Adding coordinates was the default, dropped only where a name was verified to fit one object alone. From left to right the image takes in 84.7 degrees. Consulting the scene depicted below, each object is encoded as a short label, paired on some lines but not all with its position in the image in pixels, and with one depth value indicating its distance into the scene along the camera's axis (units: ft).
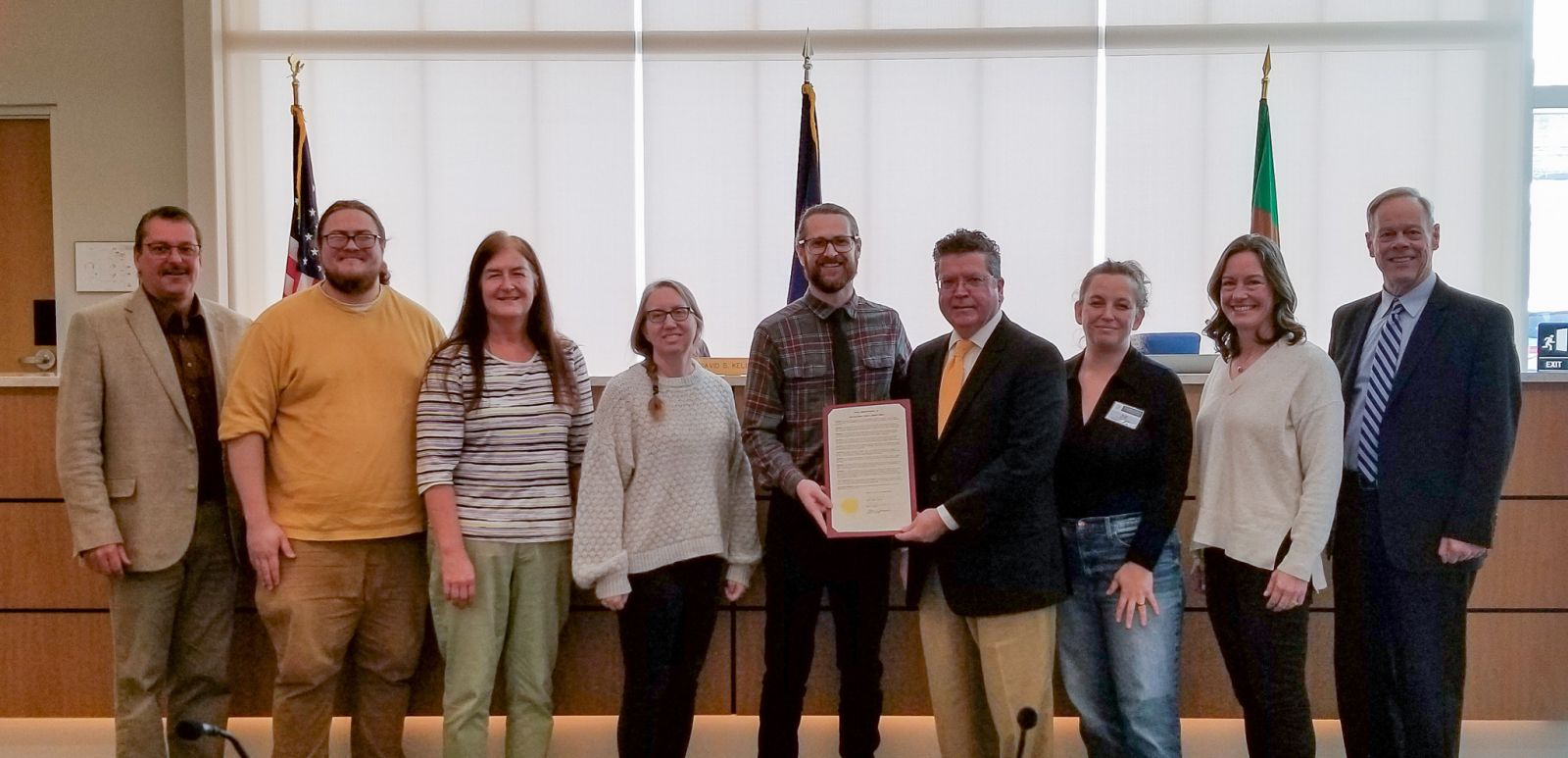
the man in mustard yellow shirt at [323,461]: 7.08
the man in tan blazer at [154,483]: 7.29
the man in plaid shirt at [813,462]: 7.07
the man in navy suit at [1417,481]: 6.80
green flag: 14.48
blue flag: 14.79
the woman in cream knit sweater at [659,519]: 6.91
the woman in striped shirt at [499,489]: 6.91
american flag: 14.21
